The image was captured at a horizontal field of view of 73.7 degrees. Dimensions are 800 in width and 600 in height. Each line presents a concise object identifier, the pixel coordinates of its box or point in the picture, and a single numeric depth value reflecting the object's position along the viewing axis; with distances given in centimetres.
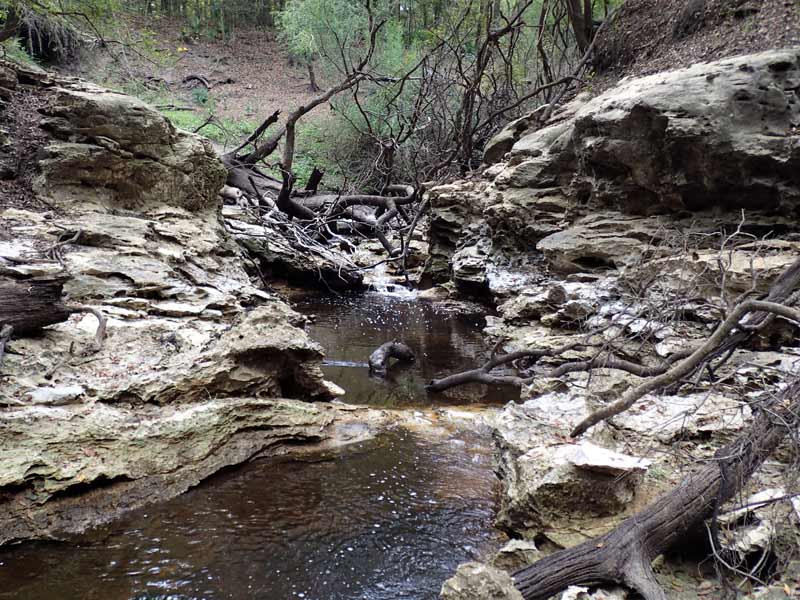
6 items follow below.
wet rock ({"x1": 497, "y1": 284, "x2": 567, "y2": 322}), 746
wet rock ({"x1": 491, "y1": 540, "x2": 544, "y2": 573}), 292
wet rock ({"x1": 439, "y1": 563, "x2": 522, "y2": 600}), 211
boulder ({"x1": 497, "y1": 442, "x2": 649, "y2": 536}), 295
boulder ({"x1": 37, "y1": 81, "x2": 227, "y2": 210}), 671
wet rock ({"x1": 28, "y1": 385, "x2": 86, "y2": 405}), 354
